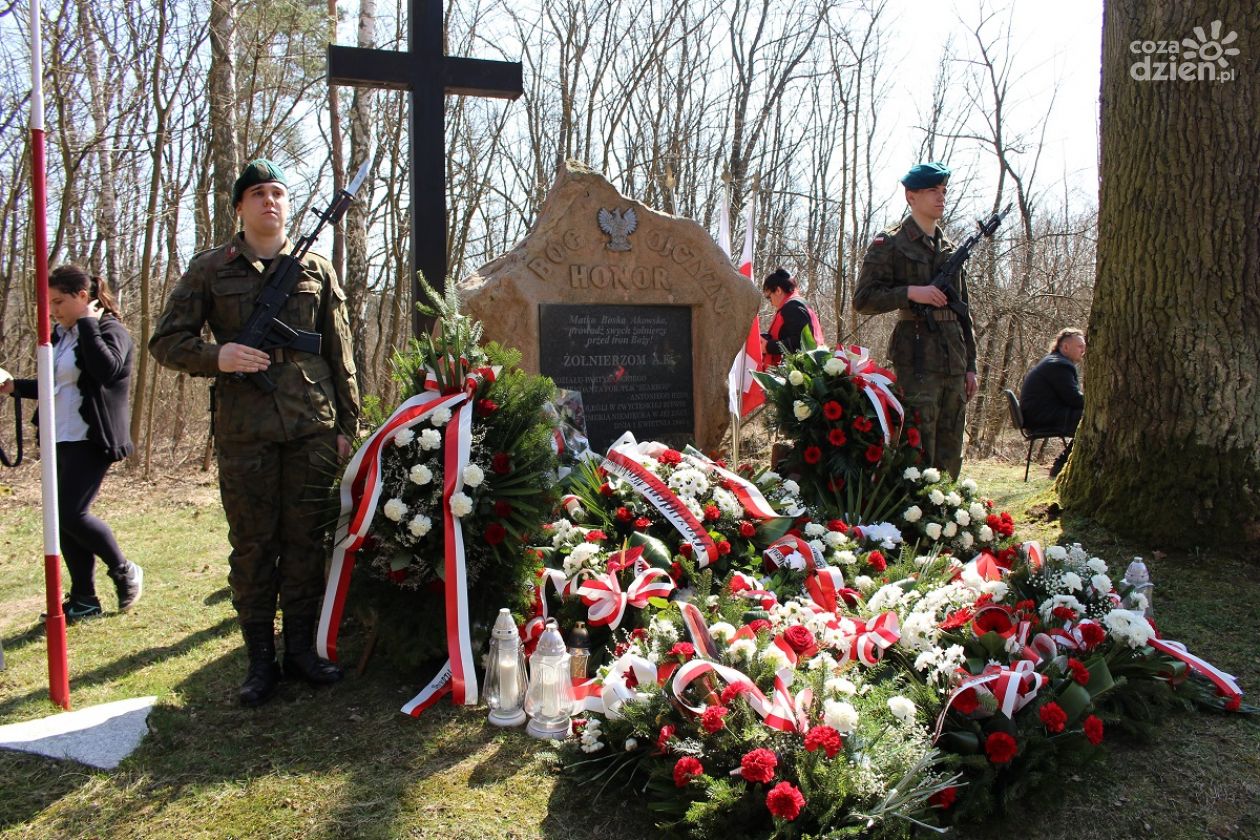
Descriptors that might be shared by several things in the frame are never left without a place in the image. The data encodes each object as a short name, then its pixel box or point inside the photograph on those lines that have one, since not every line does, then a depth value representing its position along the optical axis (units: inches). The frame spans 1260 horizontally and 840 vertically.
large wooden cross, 179.3
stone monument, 179.5
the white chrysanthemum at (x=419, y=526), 117.0
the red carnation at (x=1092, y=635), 104.0
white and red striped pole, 112.0
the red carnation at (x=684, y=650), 99.6
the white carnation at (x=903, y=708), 88.7
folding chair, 283.5
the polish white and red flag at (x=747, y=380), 207.5
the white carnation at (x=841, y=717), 85.3
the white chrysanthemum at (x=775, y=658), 96.9
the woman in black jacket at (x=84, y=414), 157.4
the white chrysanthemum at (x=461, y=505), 117.0
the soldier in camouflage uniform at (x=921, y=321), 177.8
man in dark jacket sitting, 280.2
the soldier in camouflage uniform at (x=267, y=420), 118.0
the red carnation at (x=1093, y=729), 88.3
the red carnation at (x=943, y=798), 84.2
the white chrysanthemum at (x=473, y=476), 118.5
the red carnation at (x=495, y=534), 121.3
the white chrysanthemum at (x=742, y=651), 98.5
